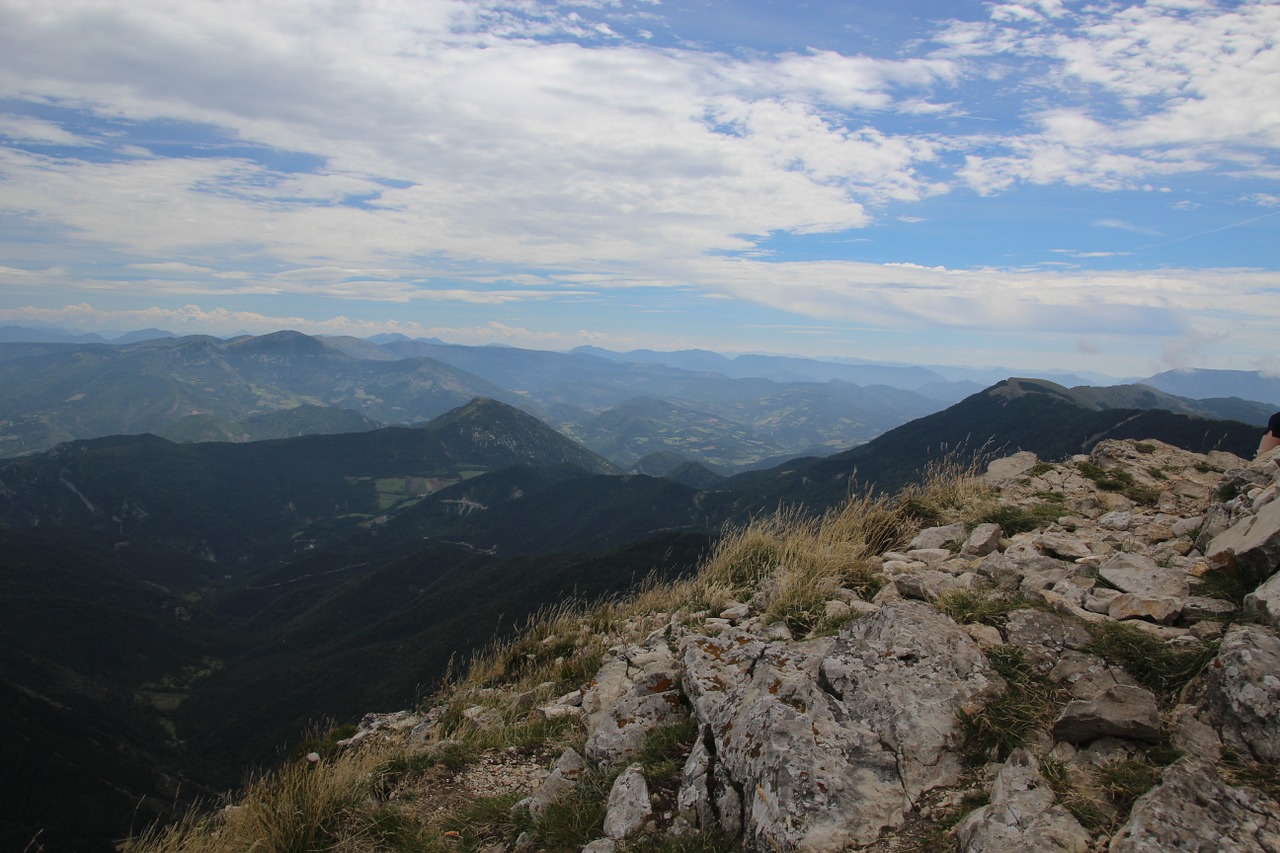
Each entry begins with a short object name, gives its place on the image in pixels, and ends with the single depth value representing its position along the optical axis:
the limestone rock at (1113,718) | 3.67
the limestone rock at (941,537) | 8.65
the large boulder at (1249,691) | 3.42
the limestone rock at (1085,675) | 4.21
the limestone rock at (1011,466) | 12.71
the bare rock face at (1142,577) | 5.33
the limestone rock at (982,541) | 7.89
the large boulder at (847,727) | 3.90
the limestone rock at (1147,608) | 4.87
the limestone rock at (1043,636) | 4.64
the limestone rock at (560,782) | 5.15
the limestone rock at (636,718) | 5.58
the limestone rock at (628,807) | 4.42
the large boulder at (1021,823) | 3.17
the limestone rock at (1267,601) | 4.17
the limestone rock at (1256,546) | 4.99
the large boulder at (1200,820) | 2.90
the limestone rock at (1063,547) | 7.09
